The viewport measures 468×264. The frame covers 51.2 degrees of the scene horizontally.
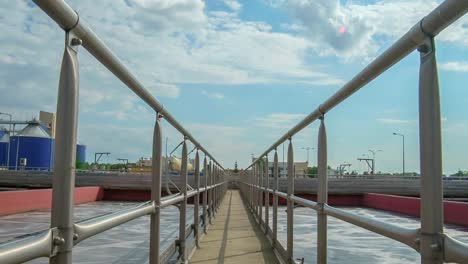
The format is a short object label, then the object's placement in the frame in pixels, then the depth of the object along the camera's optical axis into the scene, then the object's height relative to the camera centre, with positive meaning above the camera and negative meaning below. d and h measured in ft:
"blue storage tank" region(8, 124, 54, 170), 137.69 +6.45
